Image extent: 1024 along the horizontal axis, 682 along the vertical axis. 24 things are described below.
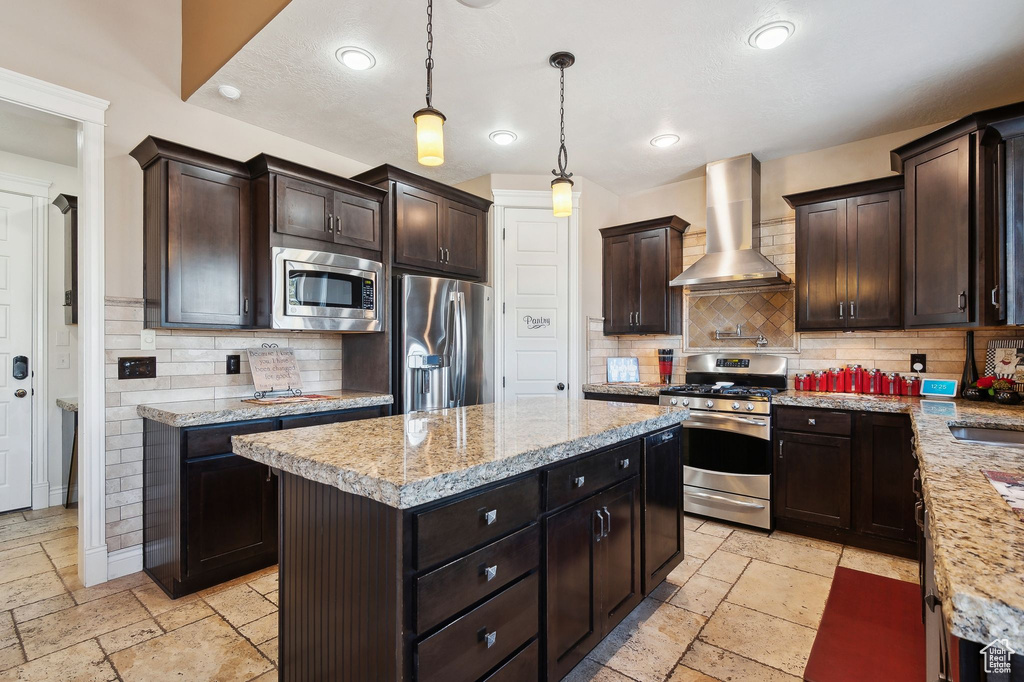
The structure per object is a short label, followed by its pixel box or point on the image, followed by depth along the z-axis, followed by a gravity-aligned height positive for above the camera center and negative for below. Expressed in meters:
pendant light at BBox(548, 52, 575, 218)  2.49 +0.76
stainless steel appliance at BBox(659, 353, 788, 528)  3.38 -0.76
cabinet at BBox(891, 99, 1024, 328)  2.60 +0.65
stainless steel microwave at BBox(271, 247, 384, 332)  3.00 +0.32
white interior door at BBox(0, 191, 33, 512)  3.64 -0.01
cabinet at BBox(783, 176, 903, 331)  3.26 +0.57
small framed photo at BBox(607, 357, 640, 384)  4.55 -0.28
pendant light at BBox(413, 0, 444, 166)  1.83 +0.77
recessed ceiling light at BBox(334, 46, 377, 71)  2.55 +1.49
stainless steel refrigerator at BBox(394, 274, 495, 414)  3.46 -0.03
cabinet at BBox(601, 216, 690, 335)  4.30 +0.57
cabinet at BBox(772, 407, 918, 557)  2.95 -0.87
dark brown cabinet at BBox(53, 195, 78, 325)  3.62 +0.67
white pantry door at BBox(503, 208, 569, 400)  4.29 +0.36
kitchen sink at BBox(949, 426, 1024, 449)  2.29 -0.45
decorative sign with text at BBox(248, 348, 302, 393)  3.20 -0.19
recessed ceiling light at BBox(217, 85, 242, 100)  2.88 +1.47
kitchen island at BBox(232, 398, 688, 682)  1.22 -0.59
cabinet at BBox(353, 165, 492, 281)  3.58 +0.89
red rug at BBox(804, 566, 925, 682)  1.74 -1.17
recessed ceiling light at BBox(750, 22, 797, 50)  2.34 +1.47
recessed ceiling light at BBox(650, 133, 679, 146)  3.62 +1.47
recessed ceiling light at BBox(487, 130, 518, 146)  3.54 +1.47
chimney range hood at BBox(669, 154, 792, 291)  3.85 +0.92
